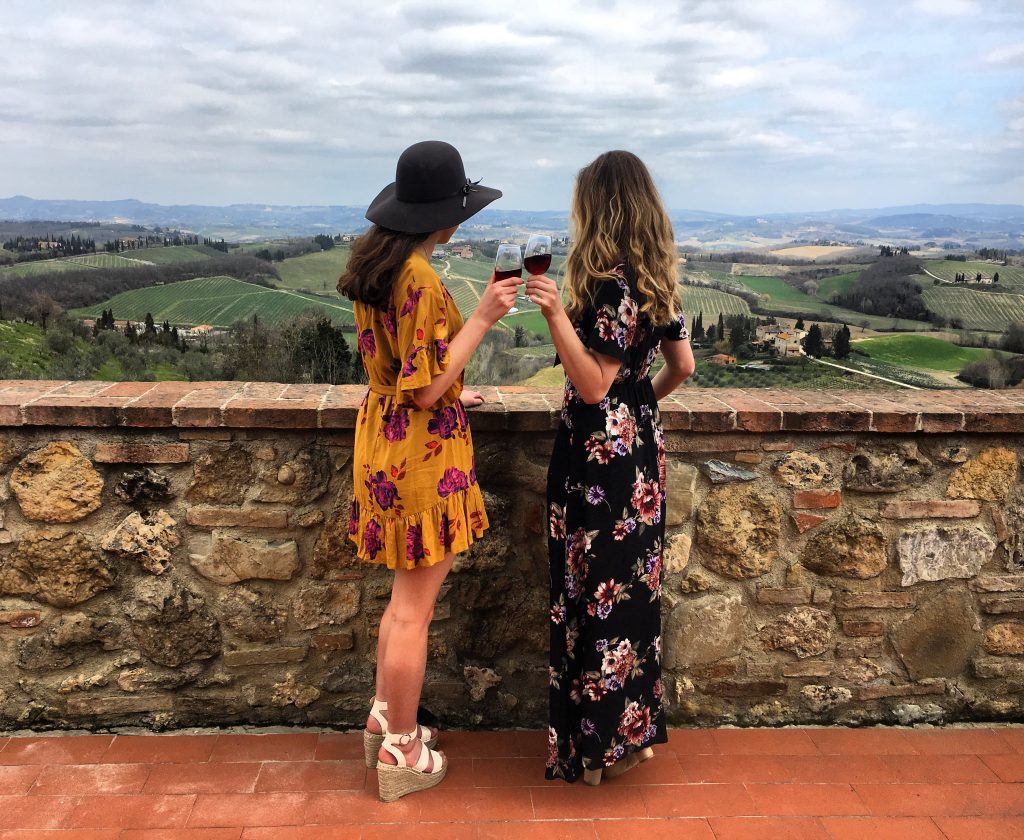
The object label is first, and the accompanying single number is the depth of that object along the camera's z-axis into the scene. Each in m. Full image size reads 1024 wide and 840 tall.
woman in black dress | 2.01
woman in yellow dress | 1.91
